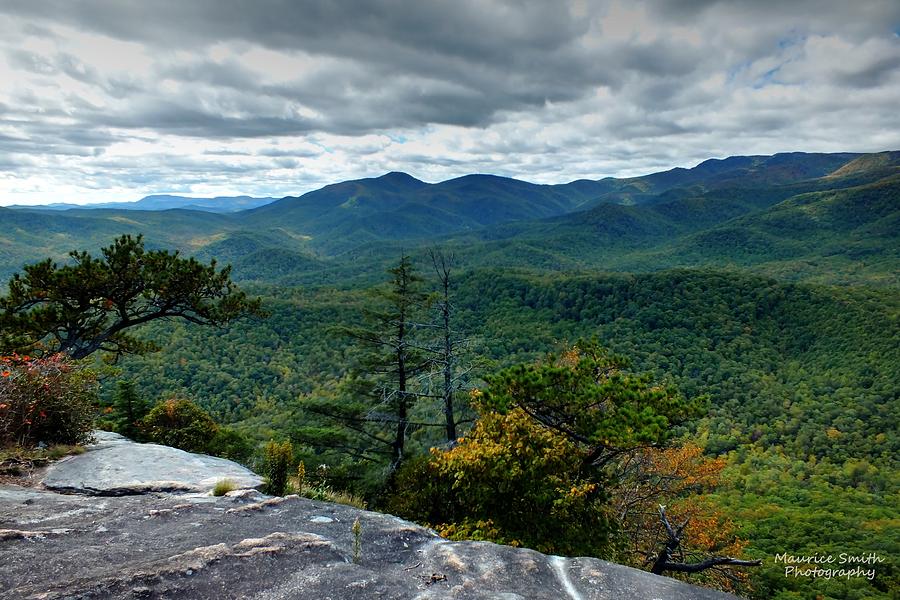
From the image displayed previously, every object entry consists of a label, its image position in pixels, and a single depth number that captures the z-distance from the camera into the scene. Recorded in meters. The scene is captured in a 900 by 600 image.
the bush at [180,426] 17.62
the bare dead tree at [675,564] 7.88
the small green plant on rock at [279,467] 9.60
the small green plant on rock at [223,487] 8.40
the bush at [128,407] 18.00
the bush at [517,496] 10.62
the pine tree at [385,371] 18.67
